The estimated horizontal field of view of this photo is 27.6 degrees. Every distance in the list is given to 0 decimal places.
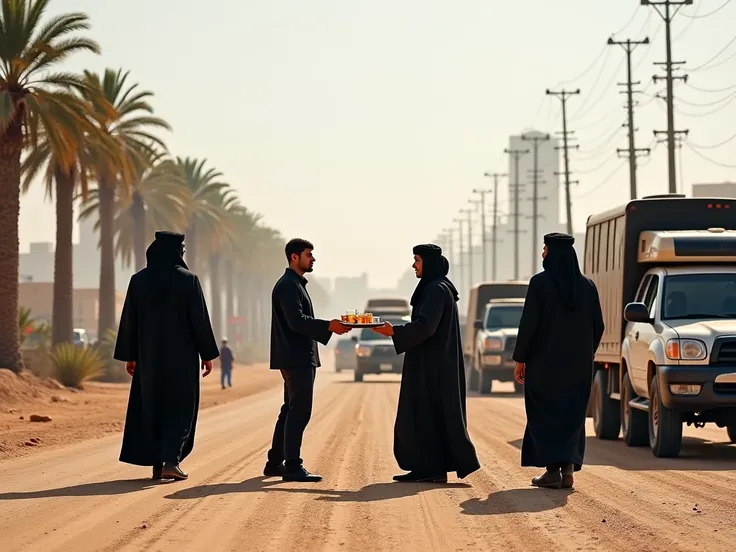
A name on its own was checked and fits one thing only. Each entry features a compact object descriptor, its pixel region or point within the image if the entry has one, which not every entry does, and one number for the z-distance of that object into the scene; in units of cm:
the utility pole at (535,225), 8394
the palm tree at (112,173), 5009
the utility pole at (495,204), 11740
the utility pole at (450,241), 17855
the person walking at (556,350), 1332
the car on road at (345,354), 7031
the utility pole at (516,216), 9691
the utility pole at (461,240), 16339
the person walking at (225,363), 4965
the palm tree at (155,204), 6275
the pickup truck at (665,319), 1661
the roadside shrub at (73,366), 4169
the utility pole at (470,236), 14412
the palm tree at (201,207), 7506
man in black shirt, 1379
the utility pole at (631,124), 5562
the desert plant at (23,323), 4284
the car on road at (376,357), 4888
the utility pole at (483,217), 12920
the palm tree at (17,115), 3675
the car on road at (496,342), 3931
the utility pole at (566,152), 7119
